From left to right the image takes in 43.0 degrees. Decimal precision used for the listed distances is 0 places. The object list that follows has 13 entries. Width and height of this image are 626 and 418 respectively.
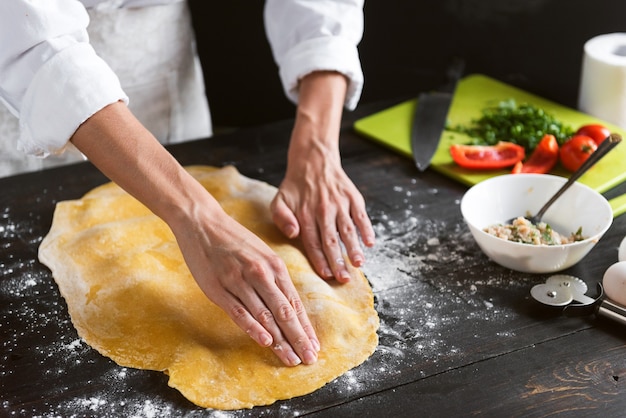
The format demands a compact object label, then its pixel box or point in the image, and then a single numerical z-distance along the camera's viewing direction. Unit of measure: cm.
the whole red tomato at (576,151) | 174
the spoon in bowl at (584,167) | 156
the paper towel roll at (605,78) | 192
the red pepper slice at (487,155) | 178
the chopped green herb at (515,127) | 184
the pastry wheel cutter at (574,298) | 131
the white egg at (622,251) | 144
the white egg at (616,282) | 131
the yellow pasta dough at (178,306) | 122
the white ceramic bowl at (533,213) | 142
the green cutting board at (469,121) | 176
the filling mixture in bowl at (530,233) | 146
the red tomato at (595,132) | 181
